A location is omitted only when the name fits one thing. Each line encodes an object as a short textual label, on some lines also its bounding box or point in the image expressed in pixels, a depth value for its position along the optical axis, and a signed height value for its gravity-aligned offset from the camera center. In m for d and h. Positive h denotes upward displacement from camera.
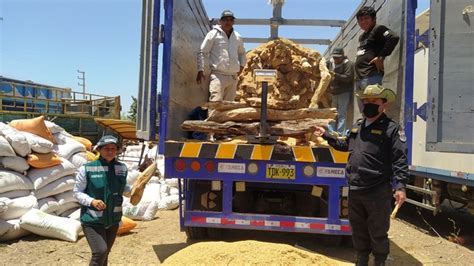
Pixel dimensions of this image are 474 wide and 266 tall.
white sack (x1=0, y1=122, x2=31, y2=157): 5.49 -0.17
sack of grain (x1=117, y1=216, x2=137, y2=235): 5.49 -1.20
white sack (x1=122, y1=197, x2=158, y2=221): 6.35 -1.17
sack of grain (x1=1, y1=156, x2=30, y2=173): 5.43 -0.46
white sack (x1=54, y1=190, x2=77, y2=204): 5.76 -0.91
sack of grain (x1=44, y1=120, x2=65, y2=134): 6.60 -0.01
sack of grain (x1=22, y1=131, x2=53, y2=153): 5.71 -0.22
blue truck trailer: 4.16 -0.26
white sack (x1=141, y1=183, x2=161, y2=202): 7.39 -1.07
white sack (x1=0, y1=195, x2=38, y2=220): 5.03 -0.93
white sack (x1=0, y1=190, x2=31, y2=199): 5.17 -0.81
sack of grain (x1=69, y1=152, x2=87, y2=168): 6.42 -0.46
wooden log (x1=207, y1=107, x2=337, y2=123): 4.57 +0.20
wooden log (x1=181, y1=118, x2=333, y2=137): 4.36 +0.06
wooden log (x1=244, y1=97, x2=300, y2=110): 4.66 +0.32
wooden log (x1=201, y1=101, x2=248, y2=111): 4.66 +0.29
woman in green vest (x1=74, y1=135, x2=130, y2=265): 3.35 -0.52
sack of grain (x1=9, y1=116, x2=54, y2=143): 6.02 +0.00
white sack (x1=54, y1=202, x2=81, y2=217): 5.73 -1.05
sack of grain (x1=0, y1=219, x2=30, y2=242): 5.00 -1.20
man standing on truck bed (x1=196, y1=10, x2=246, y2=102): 5.42 +0.95
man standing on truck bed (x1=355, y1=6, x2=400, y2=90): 4.71 +0.96
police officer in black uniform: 3.37 -0.22
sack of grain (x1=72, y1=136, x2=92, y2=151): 8.25 -0.28
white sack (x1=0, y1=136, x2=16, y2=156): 5.36 -0.27
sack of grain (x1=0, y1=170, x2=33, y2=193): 5.15 -0.66
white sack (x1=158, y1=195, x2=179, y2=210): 7.33 -1.19
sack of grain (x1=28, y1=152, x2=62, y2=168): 5.63 -0.42
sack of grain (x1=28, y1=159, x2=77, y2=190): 5.59 -0.60
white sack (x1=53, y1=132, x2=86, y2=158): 6.39 -0.27
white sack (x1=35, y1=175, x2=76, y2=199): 5.60 -0.77
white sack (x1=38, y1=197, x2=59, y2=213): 5.47 -0.96
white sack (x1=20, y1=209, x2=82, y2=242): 5.07 -1.14
